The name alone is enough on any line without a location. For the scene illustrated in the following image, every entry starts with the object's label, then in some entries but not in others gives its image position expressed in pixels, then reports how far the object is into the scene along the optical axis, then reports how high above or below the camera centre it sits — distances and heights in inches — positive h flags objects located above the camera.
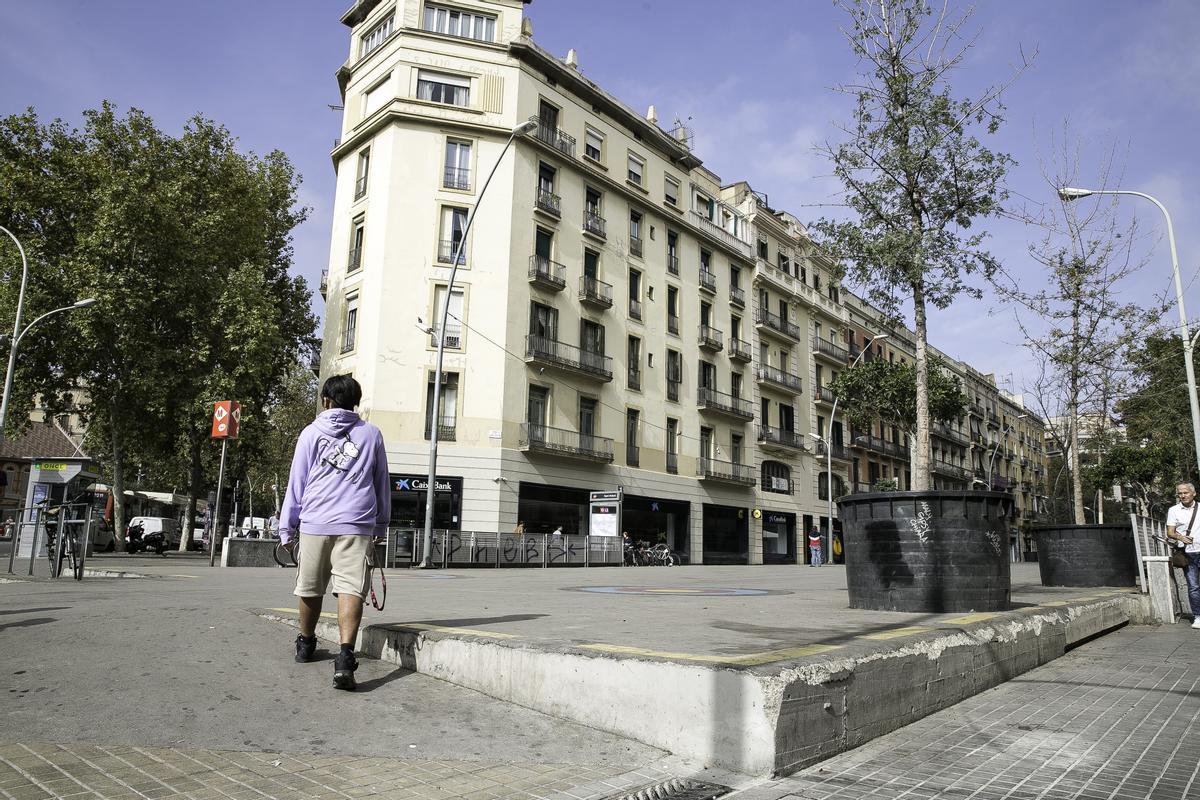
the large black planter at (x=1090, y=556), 412.2 -9.2
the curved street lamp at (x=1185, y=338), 653.3 +168.1
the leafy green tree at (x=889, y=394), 1437.0 +260.7
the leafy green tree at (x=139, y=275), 977.5 +308.6
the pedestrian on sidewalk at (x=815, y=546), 1362.0 -23.8
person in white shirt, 311.3 +4.2
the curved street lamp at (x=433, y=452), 808.9 +74.2
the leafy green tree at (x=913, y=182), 359.6 +164.4
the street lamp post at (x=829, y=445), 1500.7 +170.1
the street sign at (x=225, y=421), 761.6 +92.9
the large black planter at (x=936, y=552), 230.7 -5.0
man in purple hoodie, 156.0 +1.7
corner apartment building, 1042.7 +340.0
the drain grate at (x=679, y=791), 103.8 -35.1
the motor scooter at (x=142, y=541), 1132.6 -37.8
